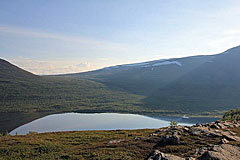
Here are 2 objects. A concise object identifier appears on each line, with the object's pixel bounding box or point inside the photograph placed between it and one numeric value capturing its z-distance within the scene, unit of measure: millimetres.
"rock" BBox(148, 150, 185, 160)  16486
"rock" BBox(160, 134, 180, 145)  22141
